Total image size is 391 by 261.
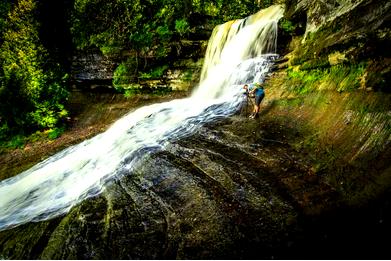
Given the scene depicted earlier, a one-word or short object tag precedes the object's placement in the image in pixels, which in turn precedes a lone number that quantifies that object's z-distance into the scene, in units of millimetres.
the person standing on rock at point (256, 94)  7587
